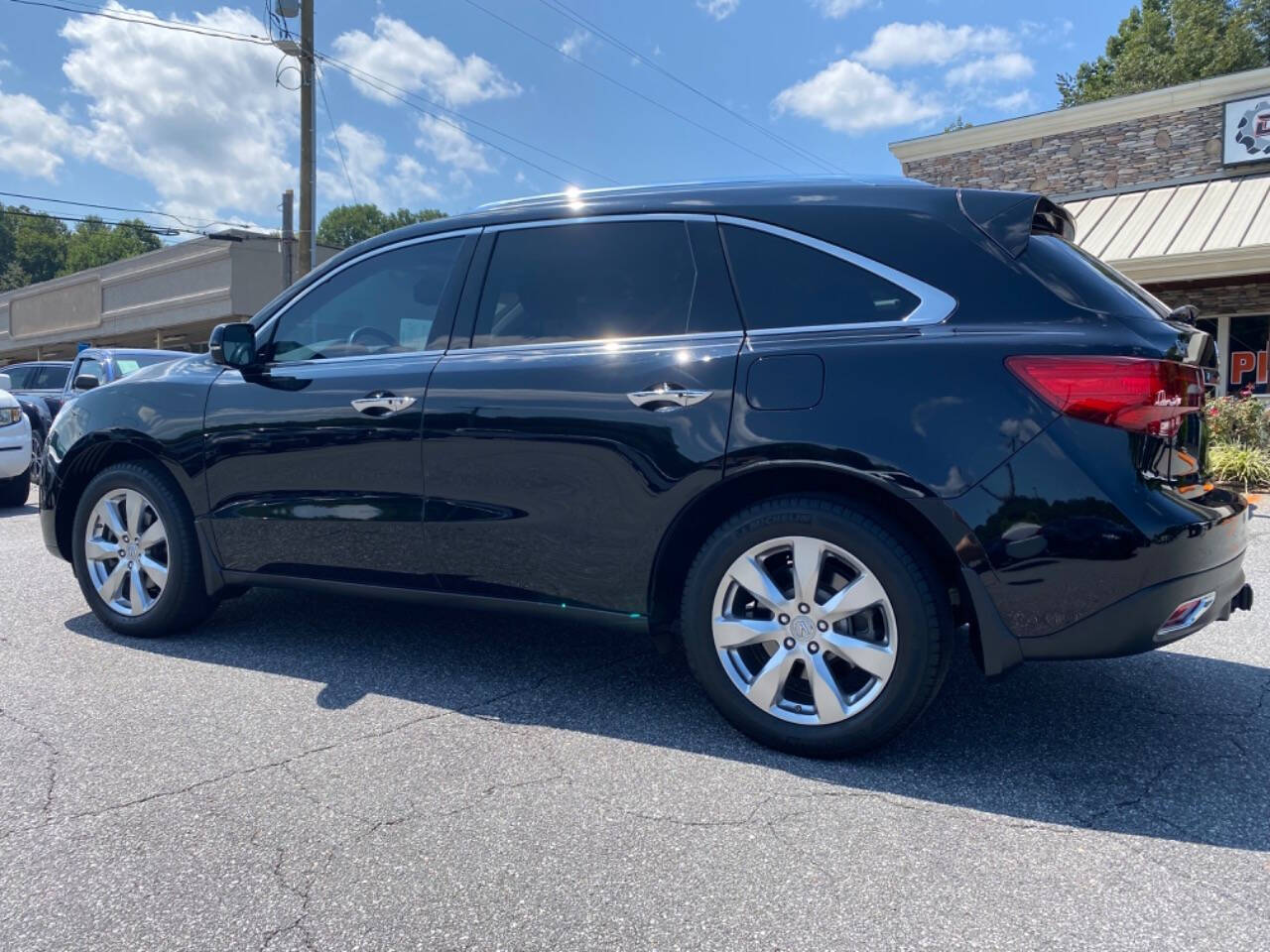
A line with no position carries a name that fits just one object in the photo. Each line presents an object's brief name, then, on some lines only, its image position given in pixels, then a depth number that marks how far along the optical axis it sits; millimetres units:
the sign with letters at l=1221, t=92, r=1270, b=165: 14102
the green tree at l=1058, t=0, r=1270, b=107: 29469
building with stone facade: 12977
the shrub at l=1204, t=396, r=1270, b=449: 10719
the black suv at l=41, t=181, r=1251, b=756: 2660
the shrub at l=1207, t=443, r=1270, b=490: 9875
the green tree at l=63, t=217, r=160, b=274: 89000
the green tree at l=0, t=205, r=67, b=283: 92188
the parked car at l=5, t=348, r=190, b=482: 11938
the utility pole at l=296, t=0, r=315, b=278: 16875
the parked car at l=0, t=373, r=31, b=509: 9438
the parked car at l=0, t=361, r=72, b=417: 16156
